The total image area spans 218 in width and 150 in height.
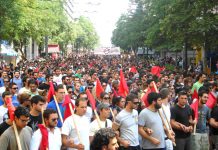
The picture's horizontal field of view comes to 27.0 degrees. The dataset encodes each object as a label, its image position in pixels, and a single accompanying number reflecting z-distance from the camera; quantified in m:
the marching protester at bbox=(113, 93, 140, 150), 7.29
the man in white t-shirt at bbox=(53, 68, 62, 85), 16.11
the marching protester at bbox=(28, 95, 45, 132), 6.79
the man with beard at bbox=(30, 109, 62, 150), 5.77
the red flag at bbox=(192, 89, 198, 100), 10.30
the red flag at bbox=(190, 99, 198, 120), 8.38
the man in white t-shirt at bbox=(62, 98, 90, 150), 6.36
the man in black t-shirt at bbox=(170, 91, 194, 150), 7.96
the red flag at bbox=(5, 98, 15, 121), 5.88
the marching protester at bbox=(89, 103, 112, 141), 6.95
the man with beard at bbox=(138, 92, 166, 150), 7.31
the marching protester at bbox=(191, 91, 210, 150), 8.59
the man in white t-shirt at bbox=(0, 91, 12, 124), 7.81
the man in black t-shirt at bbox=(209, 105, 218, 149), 8.69
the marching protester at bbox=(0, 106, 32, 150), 5.61
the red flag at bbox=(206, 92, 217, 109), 9.30
